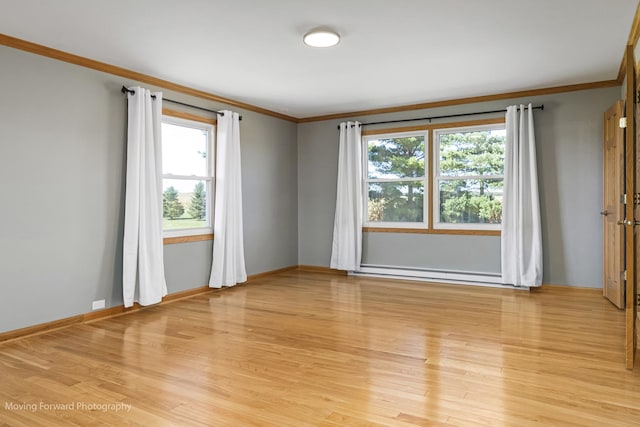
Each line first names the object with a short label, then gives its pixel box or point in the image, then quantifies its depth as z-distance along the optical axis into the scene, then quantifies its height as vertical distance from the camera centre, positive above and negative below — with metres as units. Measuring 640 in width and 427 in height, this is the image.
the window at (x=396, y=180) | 6.51 +0.57
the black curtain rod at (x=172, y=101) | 4.58 +1.36
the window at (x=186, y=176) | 5.27 +0.50
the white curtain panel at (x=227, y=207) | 5.72 +0.13
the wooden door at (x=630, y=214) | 2.79 +0.03
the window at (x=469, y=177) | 5.97 +0.57
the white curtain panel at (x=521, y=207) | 5.50 +0.14
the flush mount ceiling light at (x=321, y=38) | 3.59 +1.49
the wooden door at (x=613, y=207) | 4.46 +0.12
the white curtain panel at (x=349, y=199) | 6.75 +0.28
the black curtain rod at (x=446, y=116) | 5.57 +1.41
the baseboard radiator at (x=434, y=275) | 5.90 -0.81
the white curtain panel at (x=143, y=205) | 4.52 +0.13
